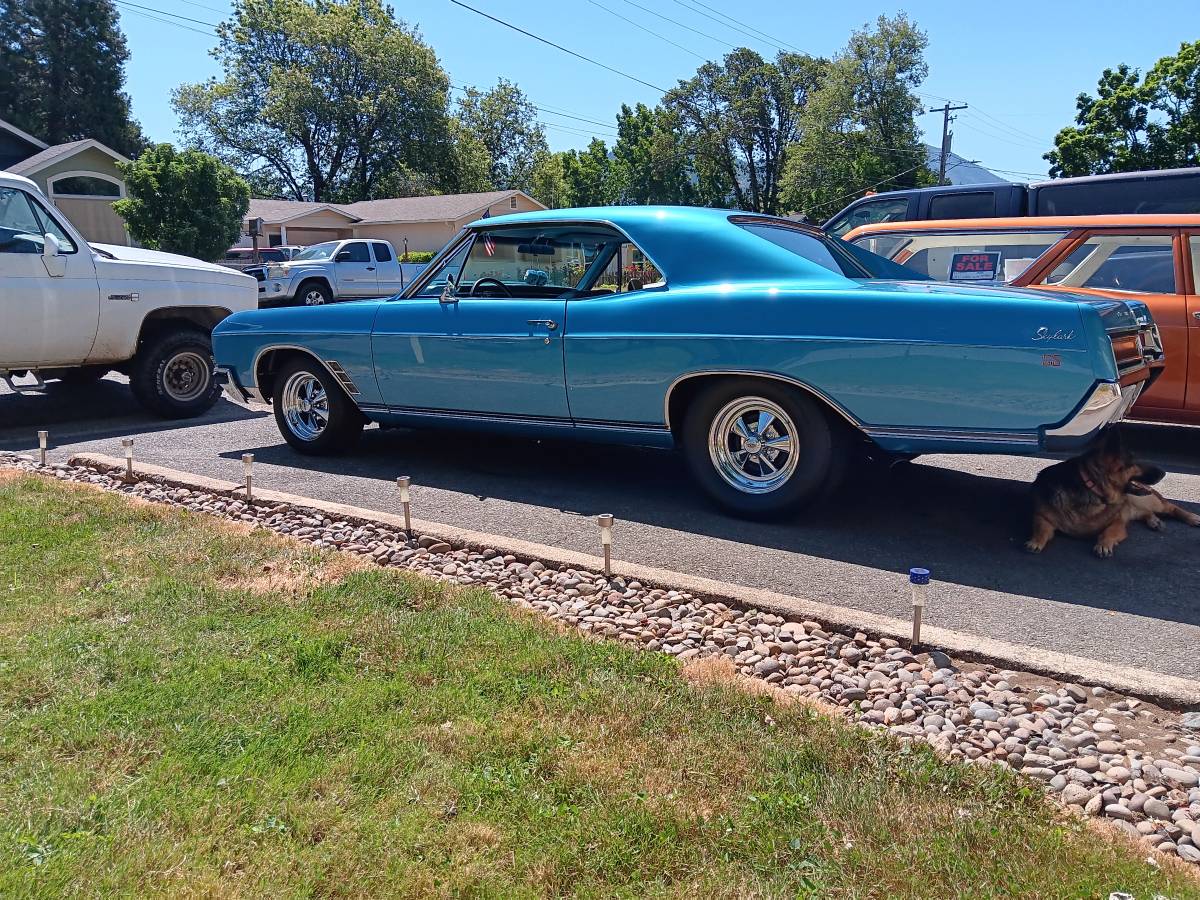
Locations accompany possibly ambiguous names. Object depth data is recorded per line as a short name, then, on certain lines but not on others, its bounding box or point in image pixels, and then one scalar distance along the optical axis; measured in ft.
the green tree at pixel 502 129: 204.85
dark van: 34.32
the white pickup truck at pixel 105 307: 25.77
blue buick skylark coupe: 13.92
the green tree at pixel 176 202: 92.12
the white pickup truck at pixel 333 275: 77.61
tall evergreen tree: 157.89
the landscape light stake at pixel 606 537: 13.50
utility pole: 161.96
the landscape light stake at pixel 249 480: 18.12
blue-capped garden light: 10.98
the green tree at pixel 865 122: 186.50
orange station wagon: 20.99
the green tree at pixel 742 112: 216.33
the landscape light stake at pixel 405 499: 15.58
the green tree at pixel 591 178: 248.52
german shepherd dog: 15.26
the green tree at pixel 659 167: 219.82
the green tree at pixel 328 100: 166.50
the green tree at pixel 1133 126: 123.03
